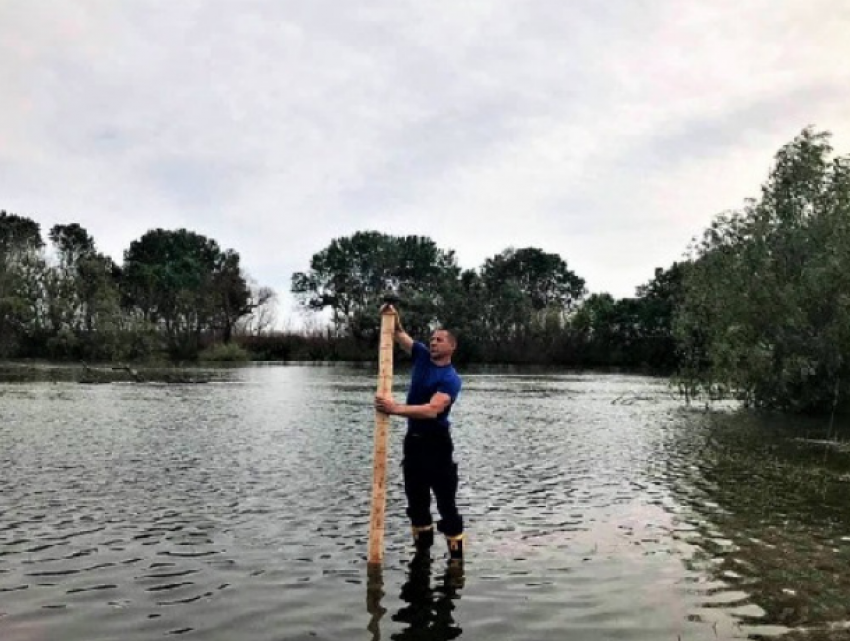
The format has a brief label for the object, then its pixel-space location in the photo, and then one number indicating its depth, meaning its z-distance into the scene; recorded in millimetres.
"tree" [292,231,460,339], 124250
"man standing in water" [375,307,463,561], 9617
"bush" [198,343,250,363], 97375
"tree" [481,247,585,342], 115062
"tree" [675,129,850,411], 34250
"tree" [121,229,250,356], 106062
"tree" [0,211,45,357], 81812
